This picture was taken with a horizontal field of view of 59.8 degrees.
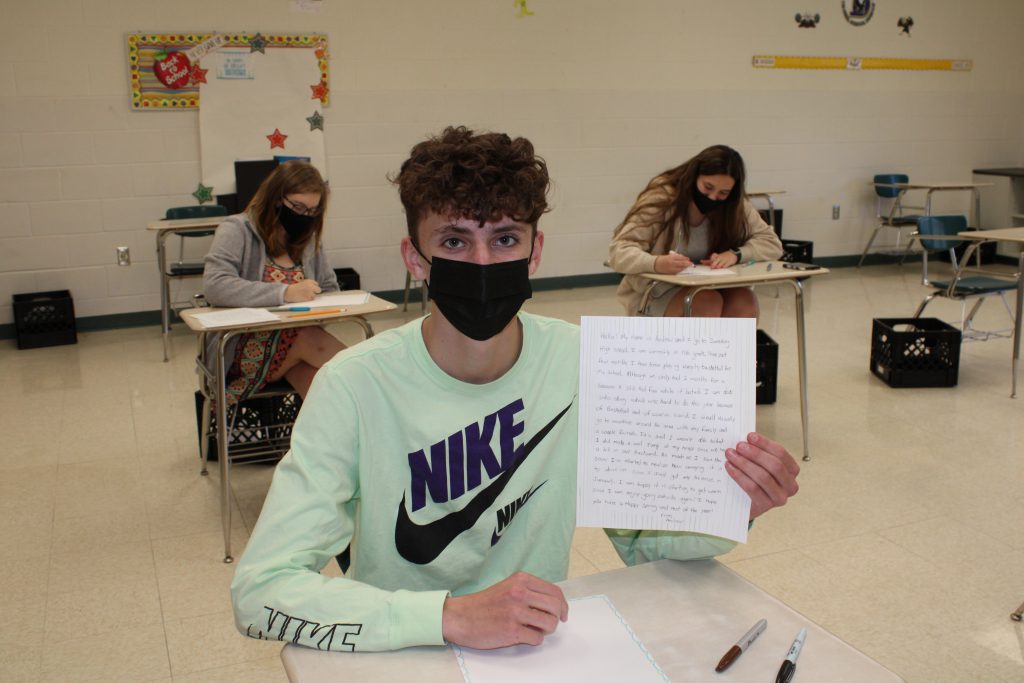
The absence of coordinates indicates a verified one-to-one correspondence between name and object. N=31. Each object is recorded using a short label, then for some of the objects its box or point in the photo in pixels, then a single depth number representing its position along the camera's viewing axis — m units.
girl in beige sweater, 3.77
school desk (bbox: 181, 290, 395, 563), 2.86
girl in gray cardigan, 3.18
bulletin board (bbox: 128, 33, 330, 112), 5.93
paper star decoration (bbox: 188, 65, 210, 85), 6.05
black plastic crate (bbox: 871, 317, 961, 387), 4.52
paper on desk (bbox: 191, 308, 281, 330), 2.83
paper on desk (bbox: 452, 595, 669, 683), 0.91
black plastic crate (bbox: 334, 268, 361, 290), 6.37
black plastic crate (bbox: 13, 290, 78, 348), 5.71
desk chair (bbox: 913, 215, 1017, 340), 4.54
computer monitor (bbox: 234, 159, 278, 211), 5.96
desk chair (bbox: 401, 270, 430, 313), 6.57
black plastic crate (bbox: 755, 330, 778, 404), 4.29
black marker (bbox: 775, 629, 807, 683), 0.89
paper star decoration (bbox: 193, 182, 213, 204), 6.18
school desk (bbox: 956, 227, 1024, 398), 4.35
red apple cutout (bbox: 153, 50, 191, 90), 5.97
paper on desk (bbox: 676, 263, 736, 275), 3.60
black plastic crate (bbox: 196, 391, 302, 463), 3.50
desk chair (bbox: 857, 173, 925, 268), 8.09
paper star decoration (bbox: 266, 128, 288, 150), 6.30
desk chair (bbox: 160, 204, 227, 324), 5.75
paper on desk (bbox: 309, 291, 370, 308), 3.15
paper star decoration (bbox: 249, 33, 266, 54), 6.20
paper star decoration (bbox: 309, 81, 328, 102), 6.38
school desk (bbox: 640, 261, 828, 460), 3.48
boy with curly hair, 1.17
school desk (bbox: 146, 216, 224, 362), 5.35
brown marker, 0.92
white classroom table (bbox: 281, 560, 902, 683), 0.92
